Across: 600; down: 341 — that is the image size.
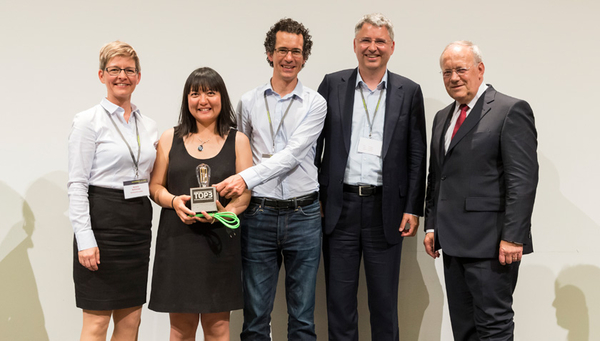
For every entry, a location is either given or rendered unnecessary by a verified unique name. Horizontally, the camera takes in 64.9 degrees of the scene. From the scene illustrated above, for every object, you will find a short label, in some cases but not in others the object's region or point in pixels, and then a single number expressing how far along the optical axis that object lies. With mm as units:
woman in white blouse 2064
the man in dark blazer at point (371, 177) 2490
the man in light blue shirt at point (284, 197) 2350
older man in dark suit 2066
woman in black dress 2107
